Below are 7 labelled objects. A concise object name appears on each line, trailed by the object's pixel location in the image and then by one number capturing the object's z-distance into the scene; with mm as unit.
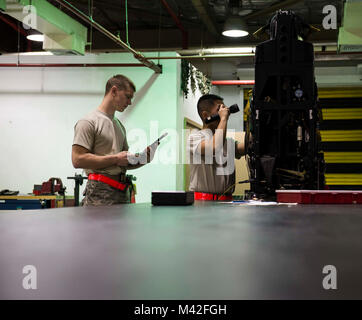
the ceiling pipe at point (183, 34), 7886
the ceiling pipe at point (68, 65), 7215
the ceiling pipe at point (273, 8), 6290
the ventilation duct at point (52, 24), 4720
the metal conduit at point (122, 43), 4253
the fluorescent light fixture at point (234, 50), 7584
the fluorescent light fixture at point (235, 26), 6539
